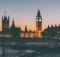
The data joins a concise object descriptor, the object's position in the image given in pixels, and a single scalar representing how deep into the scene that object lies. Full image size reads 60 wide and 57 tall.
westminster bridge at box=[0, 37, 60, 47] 140.60
